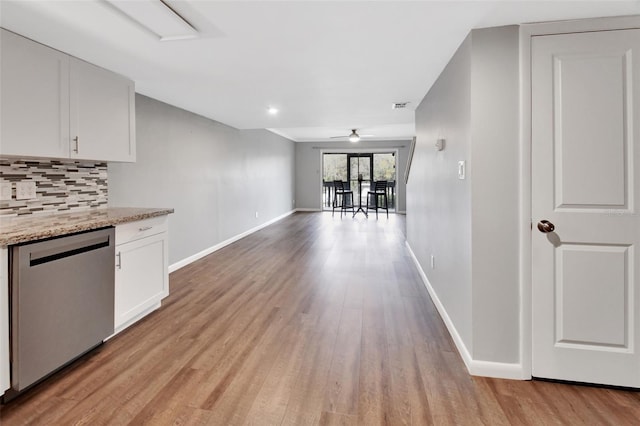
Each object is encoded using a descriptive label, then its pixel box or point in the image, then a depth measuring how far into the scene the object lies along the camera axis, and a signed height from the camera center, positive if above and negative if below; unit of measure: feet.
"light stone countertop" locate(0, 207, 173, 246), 5.49 -0.22
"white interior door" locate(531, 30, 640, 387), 5.72 +0.04
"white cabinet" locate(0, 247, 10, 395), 5.23 -1.78
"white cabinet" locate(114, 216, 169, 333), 7.69 -1.51
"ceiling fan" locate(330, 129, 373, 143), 25.21 +5.90
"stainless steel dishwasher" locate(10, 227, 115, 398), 5.41 -1.70
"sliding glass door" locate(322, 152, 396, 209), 35.12 +4.36
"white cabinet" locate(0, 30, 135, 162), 6.37 +2.41
